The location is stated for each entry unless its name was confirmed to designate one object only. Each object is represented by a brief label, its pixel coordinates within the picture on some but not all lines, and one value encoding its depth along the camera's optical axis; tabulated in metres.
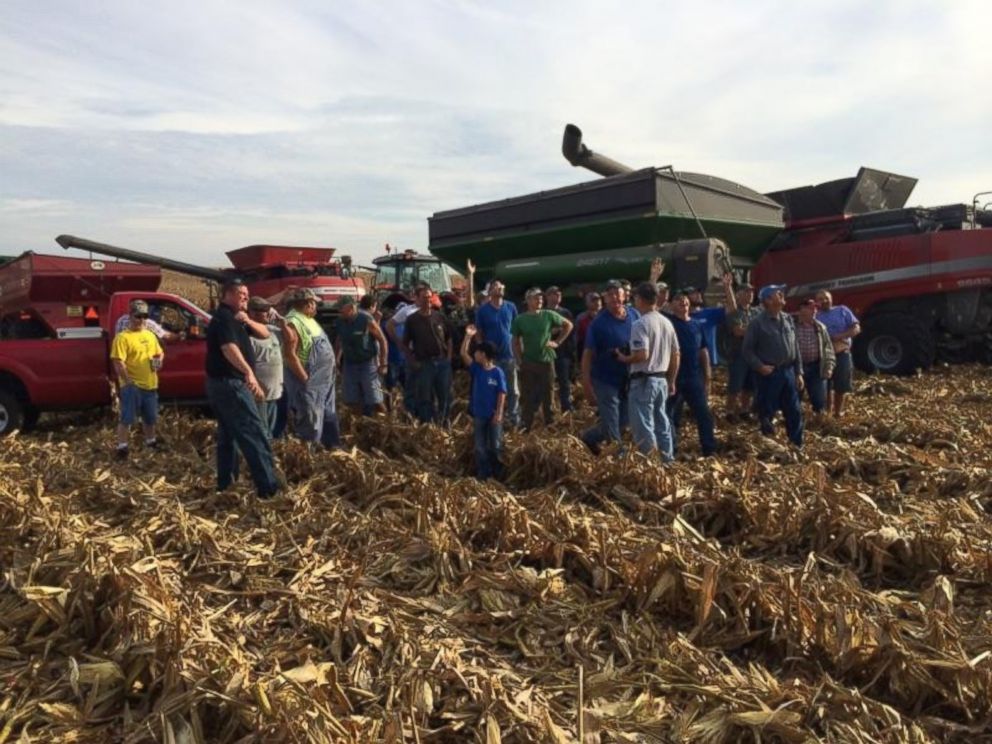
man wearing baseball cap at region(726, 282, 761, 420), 8.75
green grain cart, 11.03
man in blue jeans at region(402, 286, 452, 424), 8.21
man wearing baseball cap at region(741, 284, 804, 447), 6.99
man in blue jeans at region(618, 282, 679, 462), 6.25
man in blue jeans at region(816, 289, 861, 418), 8.67
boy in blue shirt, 6.34
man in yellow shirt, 7.77
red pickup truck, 9.20
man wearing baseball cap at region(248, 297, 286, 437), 6.63
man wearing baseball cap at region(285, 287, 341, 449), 7.02
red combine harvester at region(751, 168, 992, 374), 11.72
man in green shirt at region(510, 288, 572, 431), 8.08
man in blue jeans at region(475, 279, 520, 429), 8.56
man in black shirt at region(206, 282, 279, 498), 5.48
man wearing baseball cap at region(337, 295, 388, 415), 7.97
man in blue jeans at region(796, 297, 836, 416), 7.70
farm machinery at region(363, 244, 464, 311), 15.89
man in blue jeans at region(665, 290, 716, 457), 7.16
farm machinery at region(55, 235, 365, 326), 15.34
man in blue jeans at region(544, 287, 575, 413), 9.37
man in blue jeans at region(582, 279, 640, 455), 6.56
